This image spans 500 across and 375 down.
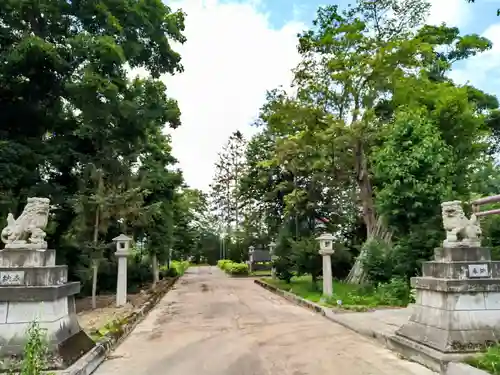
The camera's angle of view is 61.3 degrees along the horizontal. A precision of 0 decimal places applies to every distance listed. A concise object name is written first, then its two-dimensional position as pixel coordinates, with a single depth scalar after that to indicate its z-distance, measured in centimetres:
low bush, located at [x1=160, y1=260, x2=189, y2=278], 2533
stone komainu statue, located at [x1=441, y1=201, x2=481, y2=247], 558
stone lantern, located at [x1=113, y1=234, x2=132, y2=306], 1152
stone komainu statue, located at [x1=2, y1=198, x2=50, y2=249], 529
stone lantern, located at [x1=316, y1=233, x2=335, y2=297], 1205
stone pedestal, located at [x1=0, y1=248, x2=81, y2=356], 486
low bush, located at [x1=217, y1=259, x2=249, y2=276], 2925
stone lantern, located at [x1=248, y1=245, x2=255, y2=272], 3232
